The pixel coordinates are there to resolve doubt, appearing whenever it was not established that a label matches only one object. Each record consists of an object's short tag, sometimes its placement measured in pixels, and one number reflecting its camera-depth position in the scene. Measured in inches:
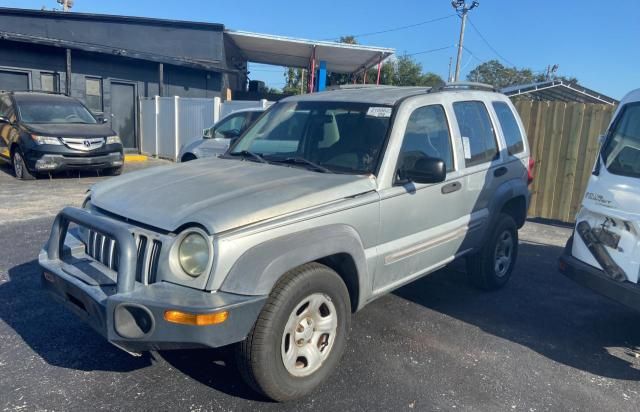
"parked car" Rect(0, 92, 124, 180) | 397.1
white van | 145.1
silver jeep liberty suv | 105.2
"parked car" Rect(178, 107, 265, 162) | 386.9
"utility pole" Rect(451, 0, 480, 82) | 1283.2
